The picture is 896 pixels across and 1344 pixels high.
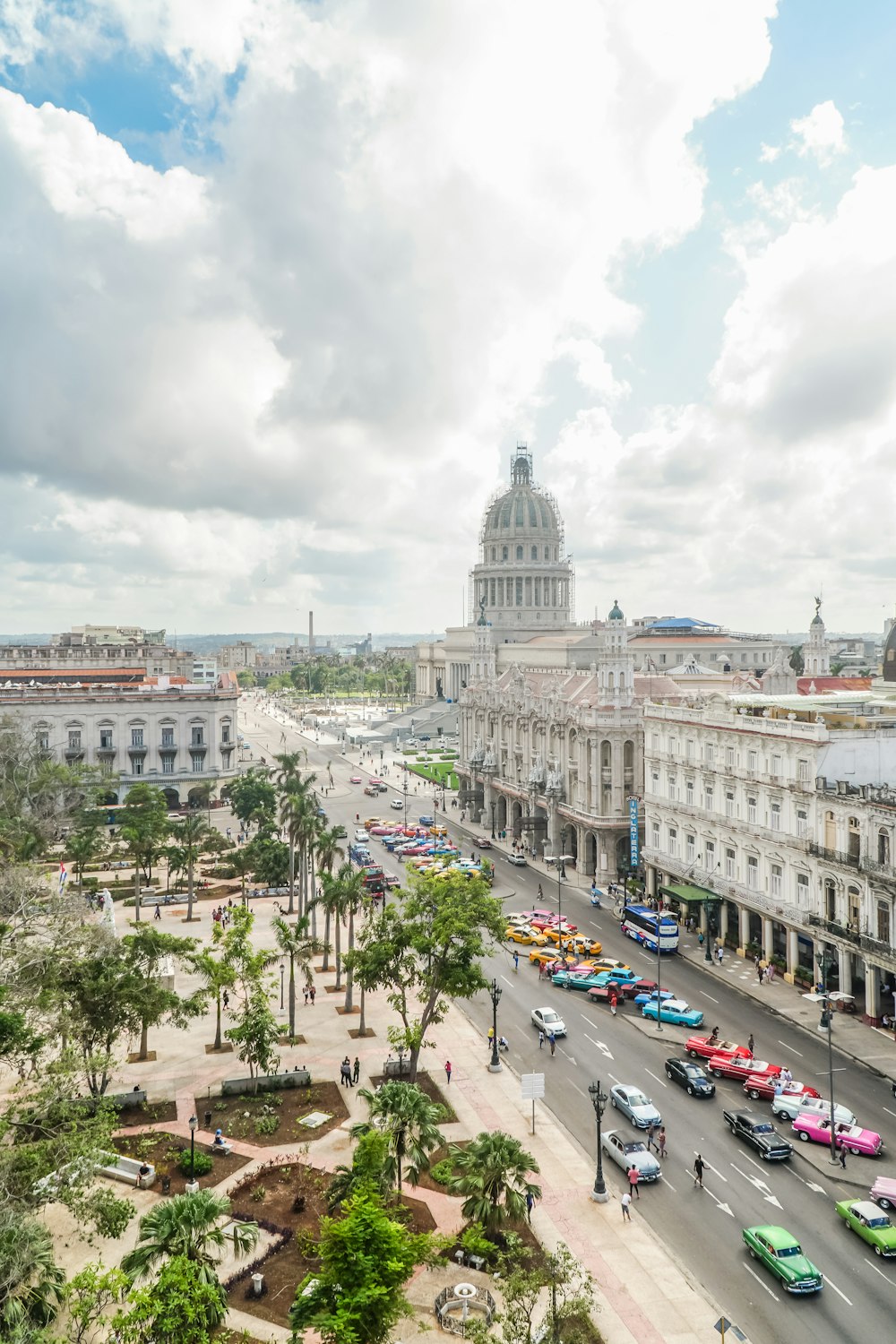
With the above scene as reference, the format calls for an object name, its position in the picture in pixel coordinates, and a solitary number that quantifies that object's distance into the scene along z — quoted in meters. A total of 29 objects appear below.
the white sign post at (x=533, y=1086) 38.84
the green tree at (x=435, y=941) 43.44
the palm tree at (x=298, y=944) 50.38
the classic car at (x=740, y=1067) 45.03
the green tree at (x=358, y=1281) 22.22
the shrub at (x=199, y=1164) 37.19
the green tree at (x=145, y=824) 77.44
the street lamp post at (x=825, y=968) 50.72
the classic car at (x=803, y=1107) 40.34
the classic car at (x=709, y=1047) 46.97
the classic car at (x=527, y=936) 67.44
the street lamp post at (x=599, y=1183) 35.44
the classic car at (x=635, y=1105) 40.38
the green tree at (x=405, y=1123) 32.78
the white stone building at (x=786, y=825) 52.56
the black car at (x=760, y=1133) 38.56
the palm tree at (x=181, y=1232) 25.45
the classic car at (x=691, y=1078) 43.84
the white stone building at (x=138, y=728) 116.56
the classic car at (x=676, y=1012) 52.50
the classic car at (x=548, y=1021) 51.03
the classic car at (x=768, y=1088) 42.88
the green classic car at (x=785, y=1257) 29.94
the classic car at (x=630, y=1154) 37.06
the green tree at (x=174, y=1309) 21.64
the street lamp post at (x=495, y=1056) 46.91
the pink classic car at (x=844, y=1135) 38.44
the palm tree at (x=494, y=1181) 30.83
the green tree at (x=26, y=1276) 24.03
